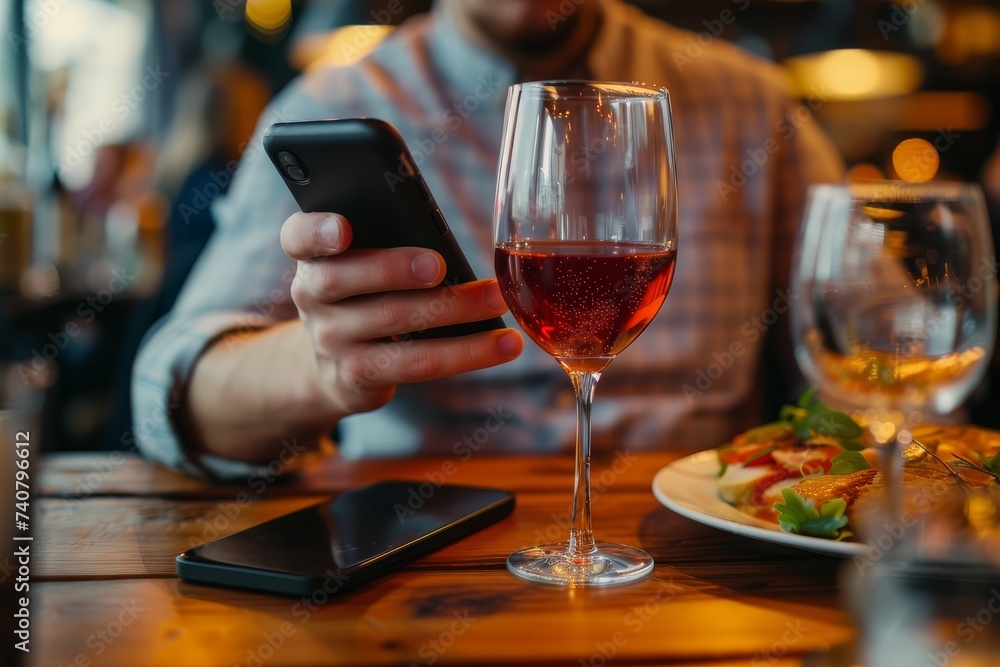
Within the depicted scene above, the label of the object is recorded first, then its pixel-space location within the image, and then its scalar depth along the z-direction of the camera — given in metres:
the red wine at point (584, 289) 0.67
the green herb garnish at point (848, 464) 0.68
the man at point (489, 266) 1.12
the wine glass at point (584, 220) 0.65
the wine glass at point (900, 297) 0.55
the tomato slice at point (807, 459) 0.72
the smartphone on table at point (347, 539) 0.61
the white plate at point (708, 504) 0.61
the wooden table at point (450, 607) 0.52
